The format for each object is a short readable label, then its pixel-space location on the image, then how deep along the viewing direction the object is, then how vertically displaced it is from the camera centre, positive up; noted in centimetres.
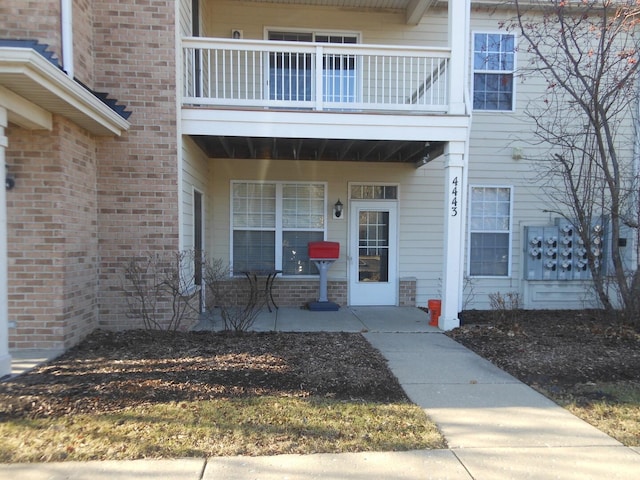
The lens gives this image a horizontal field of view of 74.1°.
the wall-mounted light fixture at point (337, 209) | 845 +44
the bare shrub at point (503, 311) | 717 -140
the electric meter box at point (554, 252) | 869 -40
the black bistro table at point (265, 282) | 764 -99
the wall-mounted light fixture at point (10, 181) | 498 +55
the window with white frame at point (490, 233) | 888 -1
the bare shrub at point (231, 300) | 622 -127
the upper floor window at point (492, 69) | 863 +333
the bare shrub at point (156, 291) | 603 -89
